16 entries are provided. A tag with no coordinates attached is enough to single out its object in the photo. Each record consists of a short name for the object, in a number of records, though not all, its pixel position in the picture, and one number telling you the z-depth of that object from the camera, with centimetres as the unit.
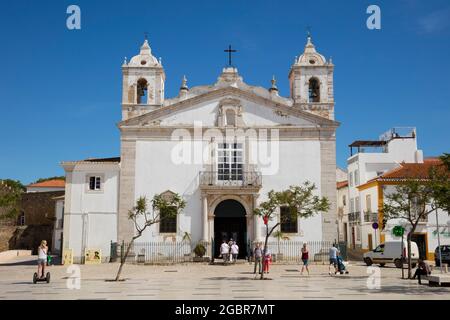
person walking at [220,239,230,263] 2748
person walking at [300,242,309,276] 2235
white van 2709
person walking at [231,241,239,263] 2753
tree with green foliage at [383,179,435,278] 2052
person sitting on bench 1822
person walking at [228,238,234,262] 2781
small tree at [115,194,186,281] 2039
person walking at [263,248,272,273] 2186
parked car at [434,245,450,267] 2862
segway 1806
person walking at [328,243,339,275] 2238
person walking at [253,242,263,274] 2234
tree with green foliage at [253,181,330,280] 2078
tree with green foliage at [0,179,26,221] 2880
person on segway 1834
